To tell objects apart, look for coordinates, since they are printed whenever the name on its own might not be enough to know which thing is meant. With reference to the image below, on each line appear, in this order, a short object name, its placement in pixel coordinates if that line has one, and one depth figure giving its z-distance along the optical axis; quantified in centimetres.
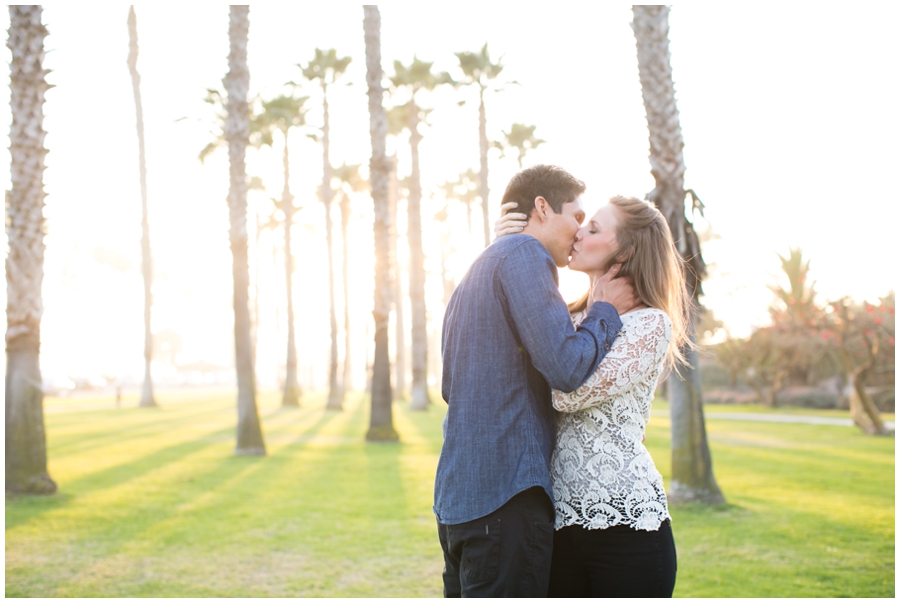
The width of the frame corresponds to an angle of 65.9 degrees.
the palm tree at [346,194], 3766
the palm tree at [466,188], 4453
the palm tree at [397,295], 3266
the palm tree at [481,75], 2767
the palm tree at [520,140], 3216
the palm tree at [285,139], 2781
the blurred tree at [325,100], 2941
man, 229
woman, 242
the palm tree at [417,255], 2797
